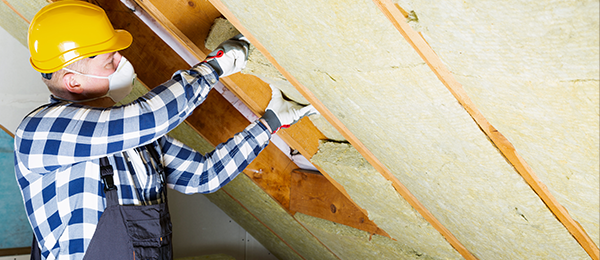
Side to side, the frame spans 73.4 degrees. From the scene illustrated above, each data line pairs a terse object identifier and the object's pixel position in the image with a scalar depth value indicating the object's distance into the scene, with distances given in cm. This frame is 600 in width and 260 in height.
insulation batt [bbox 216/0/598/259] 72
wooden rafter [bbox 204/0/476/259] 130
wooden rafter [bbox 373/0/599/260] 85
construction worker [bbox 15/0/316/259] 118
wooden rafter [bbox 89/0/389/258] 192
